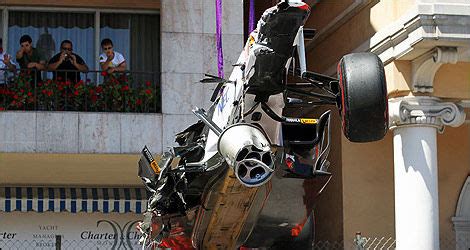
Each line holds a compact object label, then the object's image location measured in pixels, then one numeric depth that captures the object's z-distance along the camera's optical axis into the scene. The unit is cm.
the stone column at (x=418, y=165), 1555
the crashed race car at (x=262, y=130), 730
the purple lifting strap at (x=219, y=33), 1185
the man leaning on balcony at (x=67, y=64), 1766
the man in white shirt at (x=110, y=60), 1773
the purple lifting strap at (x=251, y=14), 1160
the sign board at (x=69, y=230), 1941
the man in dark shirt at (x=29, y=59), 1750
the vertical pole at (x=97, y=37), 1835
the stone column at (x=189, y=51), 1662
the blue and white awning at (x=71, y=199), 1889
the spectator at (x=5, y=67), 1731
